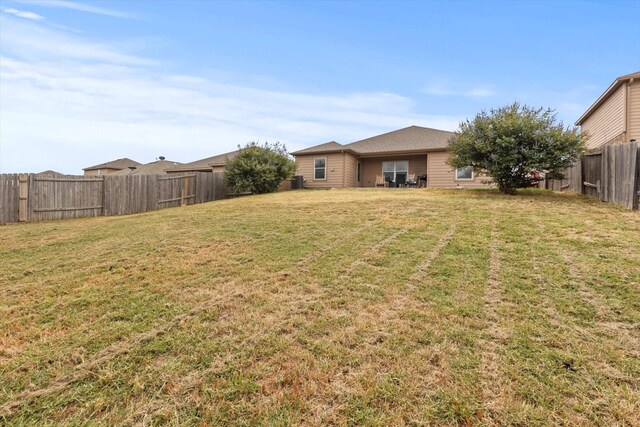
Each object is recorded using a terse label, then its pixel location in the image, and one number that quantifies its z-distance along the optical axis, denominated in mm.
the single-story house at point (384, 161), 17453
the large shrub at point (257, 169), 16859
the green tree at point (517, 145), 9984
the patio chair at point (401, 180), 19000
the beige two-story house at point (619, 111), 12211
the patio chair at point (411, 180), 18438
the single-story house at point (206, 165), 25159
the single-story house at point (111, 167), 40375
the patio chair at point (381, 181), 18867
